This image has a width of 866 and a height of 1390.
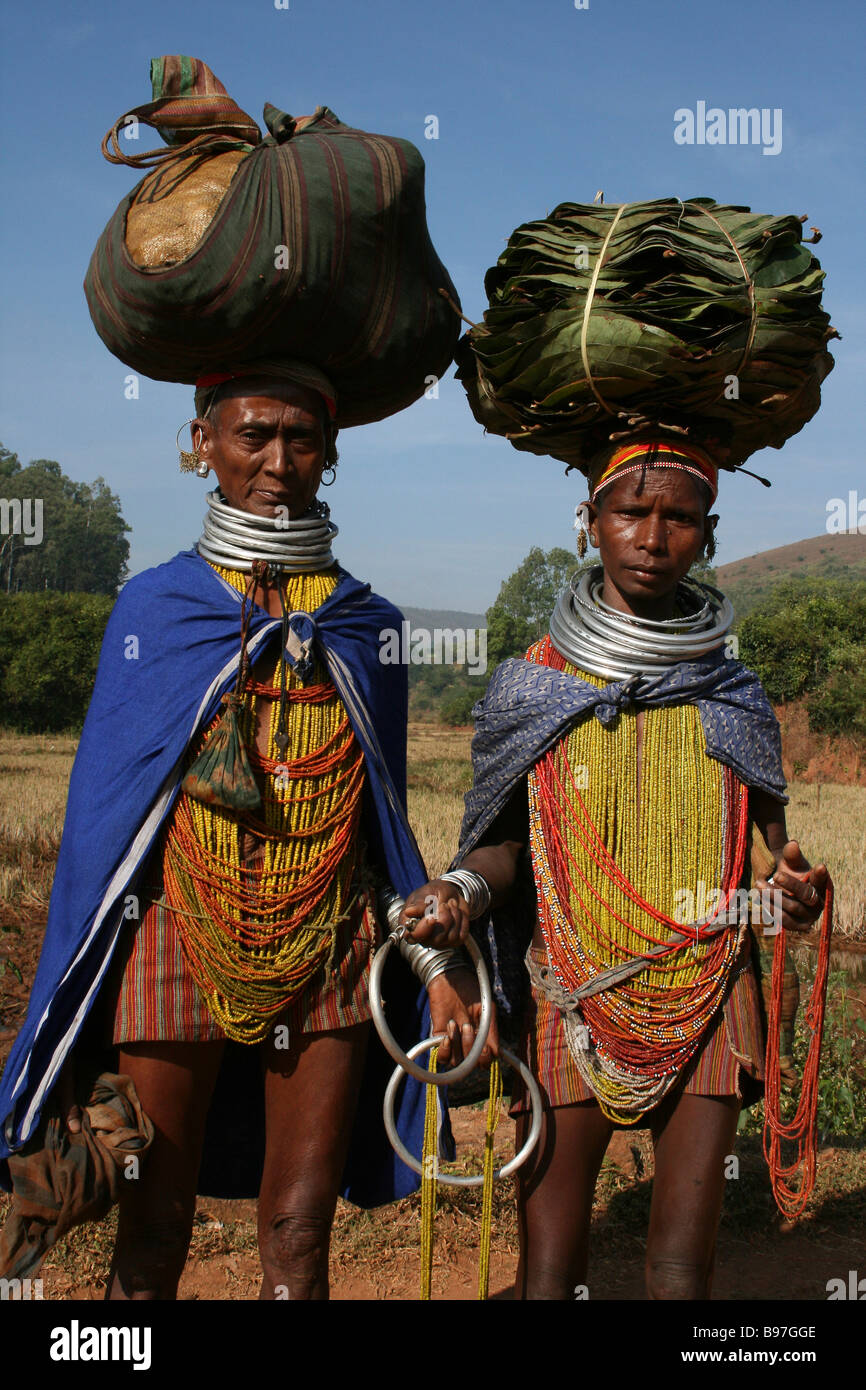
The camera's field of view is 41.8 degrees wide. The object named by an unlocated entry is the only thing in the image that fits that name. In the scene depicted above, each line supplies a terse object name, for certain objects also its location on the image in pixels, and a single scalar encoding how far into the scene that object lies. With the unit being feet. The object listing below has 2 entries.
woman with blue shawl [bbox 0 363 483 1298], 8.77
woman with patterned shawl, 8.91
